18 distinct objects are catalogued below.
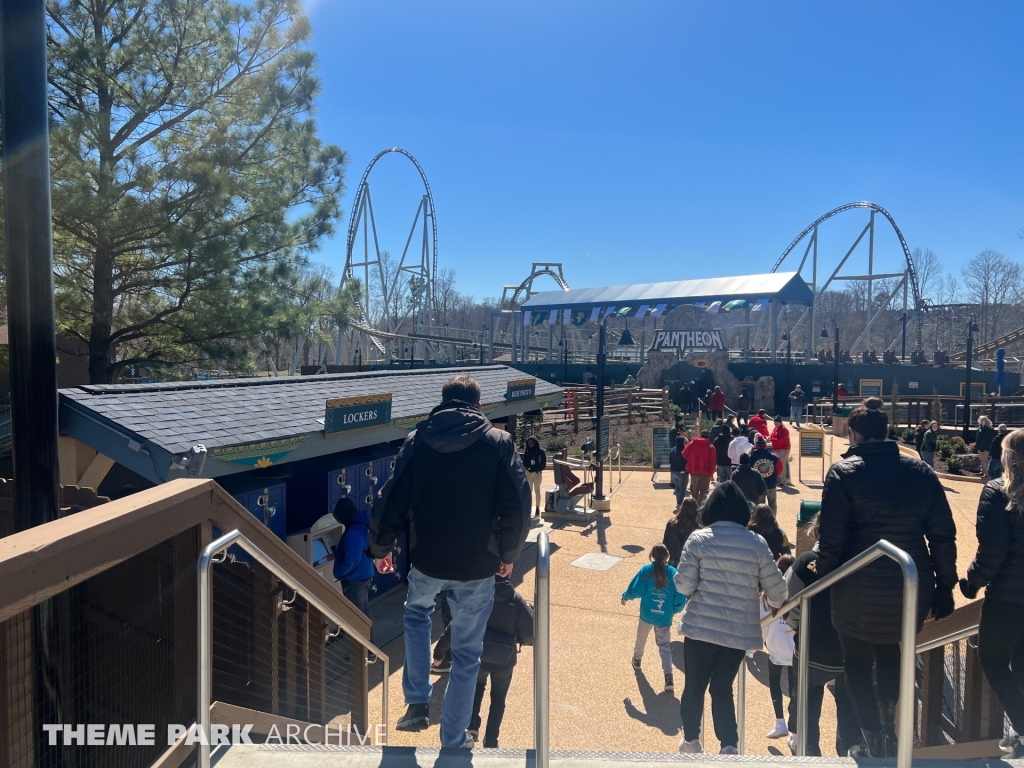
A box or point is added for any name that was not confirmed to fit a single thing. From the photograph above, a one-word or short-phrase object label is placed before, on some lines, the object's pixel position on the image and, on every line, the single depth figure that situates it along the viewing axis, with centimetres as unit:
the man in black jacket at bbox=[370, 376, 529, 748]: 298
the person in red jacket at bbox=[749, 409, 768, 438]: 1462
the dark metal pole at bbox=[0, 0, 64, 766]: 289
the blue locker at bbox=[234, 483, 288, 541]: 617
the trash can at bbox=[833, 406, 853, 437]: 2096
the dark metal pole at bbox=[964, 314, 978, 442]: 1859
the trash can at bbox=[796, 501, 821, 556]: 749
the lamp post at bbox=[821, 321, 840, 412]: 2323
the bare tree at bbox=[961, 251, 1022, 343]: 7441
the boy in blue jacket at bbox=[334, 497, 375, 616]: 625
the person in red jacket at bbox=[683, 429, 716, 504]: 1046
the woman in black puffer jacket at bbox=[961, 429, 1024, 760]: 292
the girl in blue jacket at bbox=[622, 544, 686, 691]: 564
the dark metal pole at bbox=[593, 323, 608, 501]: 1184
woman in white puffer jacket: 365
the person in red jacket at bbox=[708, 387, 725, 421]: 2058
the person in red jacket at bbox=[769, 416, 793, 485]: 1308
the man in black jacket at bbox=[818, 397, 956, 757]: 311
